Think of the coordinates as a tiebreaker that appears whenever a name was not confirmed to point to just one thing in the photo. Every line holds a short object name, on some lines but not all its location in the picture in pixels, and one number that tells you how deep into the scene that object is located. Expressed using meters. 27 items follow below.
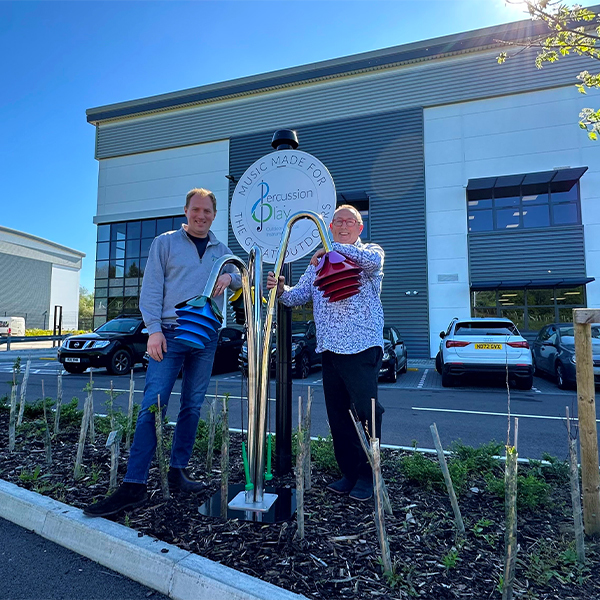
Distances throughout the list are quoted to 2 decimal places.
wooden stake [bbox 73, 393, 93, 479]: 2.95
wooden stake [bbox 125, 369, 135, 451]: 3.57
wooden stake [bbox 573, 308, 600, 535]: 2.15
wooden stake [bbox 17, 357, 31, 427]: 4.17
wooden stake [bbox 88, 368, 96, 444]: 3.78
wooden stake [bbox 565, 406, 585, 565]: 1.90
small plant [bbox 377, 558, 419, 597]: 1.70
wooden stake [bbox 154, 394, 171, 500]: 2.51
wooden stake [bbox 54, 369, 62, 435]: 3.98
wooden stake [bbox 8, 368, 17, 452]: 3.58
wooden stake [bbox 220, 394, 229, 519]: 2.32
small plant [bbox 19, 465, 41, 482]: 2.85
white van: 29.54
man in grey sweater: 2.56
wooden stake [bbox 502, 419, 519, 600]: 1.61
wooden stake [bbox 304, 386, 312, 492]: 2.64
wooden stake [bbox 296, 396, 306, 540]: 2.05
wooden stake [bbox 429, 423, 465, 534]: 2.11
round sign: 3.34
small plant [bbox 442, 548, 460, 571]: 1.83
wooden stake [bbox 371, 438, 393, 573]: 1.81
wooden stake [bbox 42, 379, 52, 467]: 3.24
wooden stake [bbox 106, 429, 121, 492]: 2.64
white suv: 8.56
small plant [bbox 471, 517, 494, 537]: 2.12
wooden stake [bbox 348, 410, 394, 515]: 2.21
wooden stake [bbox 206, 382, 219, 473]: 3.07
